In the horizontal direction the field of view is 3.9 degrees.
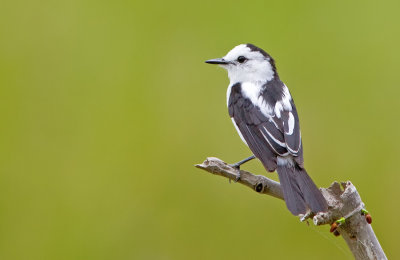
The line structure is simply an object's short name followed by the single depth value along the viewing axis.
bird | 3.24
